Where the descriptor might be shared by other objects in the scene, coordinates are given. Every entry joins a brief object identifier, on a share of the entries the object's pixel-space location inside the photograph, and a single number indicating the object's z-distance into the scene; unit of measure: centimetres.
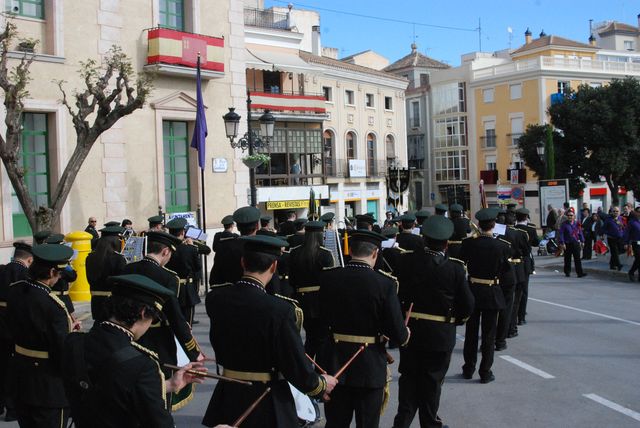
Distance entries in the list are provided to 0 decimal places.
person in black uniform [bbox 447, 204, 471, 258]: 1130
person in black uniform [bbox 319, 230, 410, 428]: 555
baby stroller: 2736
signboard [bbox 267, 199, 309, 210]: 3903
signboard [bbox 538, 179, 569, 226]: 2848
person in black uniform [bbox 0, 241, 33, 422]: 741
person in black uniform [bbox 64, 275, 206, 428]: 337
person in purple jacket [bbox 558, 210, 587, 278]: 1944
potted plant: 1773
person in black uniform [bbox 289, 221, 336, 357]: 880
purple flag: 1873
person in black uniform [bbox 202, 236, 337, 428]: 434
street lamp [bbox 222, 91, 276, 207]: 1767
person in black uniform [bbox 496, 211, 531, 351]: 1003
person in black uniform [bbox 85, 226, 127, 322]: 839
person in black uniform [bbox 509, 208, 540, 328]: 1134
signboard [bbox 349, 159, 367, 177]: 4691
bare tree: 1450
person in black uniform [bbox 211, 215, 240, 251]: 1162
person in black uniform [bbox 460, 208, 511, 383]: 880
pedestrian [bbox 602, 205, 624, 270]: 2017
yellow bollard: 1667
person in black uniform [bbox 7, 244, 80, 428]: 534
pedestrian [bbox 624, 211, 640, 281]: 1791
